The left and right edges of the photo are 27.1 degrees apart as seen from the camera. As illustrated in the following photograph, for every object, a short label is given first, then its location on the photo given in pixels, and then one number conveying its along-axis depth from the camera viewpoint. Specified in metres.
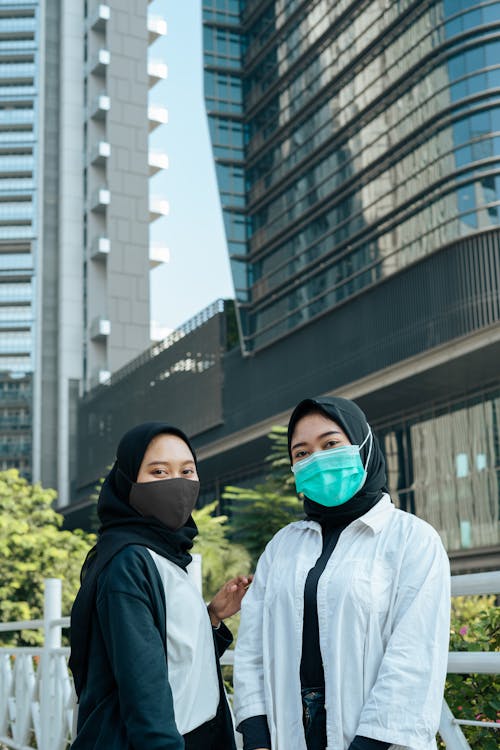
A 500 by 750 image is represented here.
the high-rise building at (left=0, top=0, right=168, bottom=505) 57.41
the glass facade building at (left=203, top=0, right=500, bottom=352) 25.89
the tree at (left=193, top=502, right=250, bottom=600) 18.45
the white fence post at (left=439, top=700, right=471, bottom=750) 3.31
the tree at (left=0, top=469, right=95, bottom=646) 16.78
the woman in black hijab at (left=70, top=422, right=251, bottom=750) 2.82
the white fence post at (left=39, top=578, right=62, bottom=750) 7.25
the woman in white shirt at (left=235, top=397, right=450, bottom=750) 2.72
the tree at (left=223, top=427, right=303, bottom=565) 20.06
